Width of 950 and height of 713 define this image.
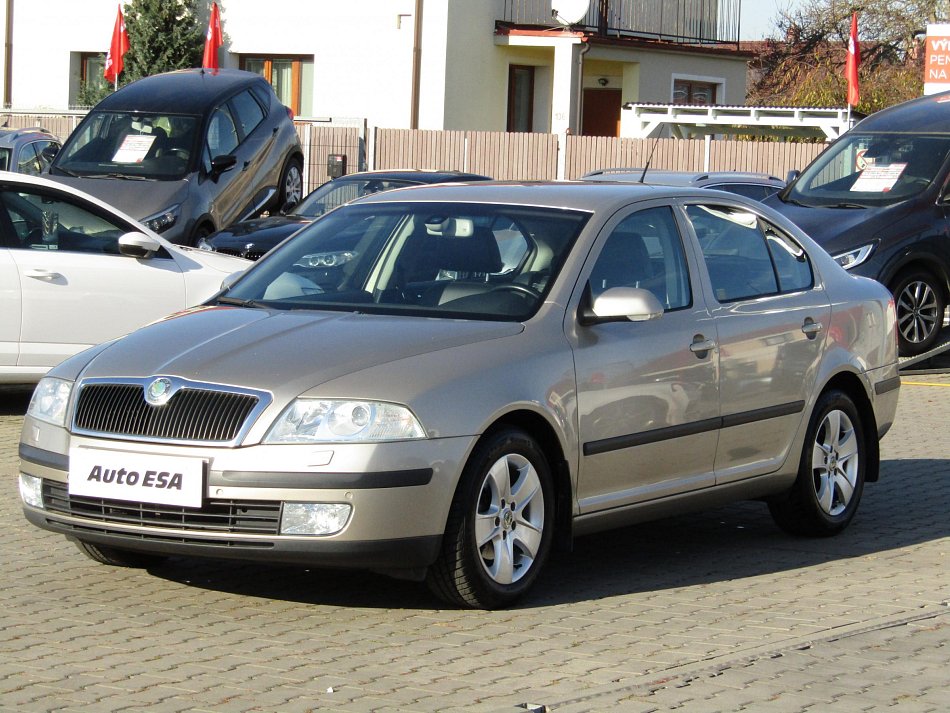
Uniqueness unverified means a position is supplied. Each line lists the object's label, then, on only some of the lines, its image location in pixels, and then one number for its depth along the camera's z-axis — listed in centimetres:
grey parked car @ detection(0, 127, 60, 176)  2038
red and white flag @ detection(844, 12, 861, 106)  2803
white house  3269
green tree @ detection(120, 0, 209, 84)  3322
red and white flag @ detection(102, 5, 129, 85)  3050
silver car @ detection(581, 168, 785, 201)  1822
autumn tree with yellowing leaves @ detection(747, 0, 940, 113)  4641
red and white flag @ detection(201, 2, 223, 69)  2739
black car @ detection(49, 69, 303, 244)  1769
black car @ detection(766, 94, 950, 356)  1476
